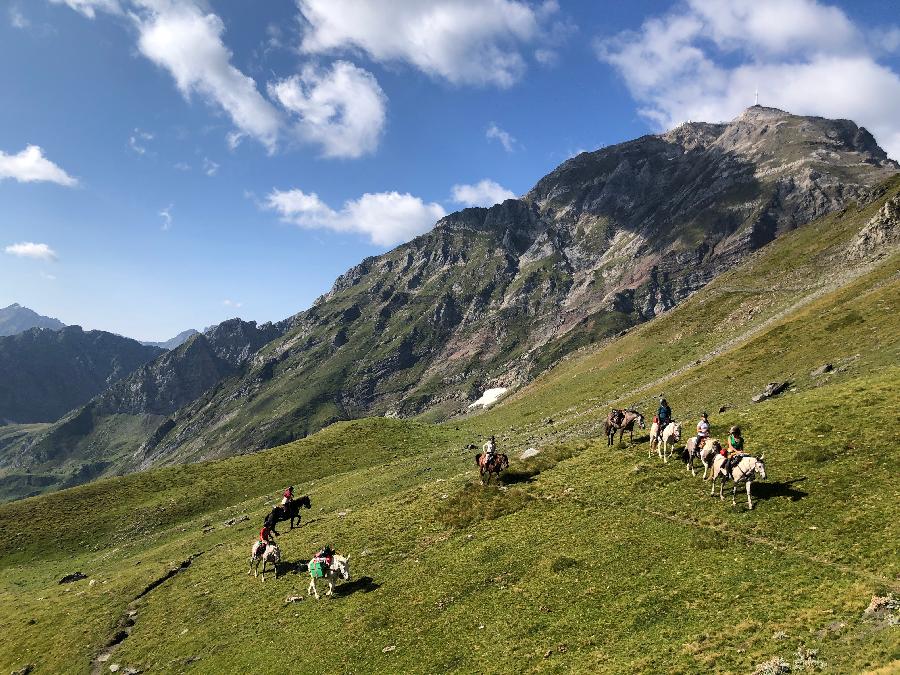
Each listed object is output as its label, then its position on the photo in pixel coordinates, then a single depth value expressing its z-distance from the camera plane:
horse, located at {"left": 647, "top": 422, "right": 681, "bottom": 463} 35.72
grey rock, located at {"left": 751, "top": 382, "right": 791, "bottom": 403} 50.97
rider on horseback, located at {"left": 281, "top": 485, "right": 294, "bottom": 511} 46.62
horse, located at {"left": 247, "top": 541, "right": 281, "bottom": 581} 37.09
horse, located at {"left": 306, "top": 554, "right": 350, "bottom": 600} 31.64
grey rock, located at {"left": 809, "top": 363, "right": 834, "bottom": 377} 50.25
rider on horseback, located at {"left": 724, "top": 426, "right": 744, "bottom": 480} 27.95
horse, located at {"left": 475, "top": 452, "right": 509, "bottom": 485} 42.66
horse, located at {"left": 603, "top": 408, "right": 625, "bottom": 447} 44.81
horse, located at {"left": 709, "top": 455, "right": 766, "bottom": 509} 26.92
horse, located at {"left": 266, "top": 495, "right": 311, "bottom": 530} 47.44
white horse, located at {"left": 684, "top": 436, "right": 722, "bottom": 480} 30.81
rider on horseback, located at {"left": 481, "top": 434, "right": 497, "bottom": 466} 42.62
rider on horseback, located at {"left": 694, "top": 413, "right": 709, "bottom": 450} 33.03
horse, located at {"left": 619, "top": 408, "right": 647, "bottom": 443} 44.28
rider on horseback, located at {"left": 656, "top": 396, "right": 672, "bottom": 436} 36.97
